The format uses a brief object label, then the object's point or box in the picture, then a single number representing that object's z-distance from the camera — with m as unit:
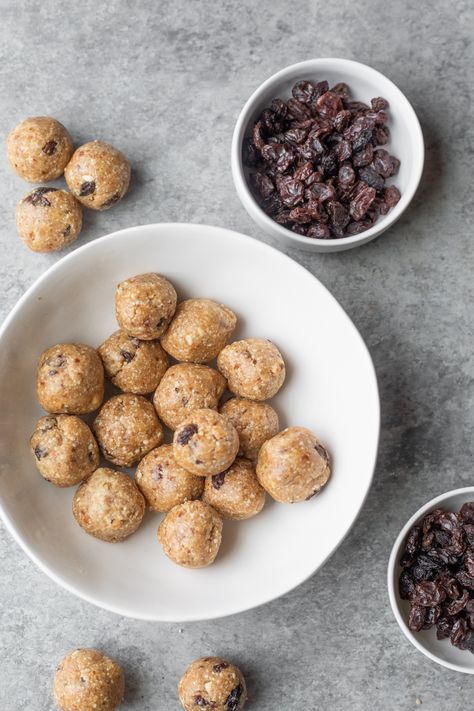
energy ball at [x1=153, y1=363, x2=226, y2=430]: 0.74
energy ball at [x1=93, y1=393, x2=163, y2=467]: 0.75
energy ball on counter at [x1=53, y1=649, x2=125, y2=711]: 0.76
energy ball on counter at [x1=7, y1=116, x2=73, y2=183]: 0.77
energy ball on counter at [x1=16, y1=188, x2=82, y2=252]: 0.77
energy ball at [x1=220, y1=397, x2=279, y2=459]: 0.75
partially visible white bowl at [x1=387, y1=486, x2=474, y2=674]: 0.76
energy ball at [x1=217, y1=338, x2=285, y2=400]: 0.75
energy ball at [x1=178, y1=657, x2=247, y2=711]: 0.76
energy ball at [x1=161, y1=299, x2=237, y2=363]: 0.75
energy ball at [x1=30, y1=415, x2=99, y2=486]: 0.73
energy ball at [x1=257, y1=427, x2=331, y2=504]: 0.73
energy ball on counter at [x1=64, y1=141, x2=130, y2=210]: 0.77
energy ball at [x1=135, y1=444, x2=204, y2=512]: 0.75
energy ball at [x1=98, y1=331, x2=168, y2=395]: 0.75
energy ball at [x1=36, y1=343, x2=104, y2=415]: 0.73
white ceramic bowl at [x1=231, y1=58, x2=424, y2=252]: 0.76
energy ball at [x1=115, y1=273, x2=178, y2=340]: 0.74
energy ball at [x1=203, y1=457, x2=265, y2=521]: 0.74
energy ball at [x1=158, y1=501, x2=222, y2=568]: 0.73
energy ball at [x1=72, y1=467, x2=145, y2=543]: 0.74
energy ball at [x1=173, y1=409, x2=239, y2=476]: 0.72
